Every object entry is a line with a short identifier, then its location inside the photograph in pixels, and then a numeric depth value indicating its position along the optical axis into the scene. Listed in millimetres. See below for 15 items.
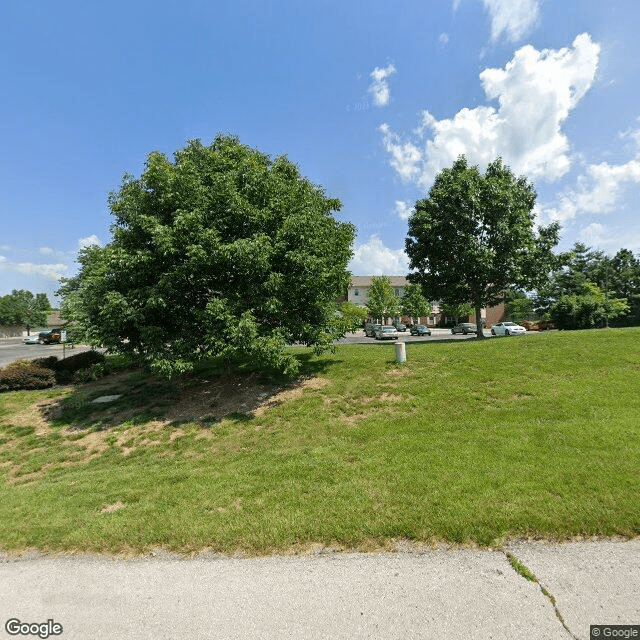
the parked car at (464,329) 37562
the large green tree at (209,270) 8727
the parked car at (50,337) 41719
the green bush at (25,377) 13273
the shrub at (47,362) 15038
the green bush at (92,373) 14461
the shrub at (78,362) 15055
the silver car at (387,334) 34375
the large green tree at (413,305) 54719
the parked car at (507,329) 32844
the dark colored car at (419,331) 40781
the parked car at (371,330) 38612
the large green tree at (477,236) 18047
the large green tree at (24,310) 68875
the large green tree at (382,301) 53031
